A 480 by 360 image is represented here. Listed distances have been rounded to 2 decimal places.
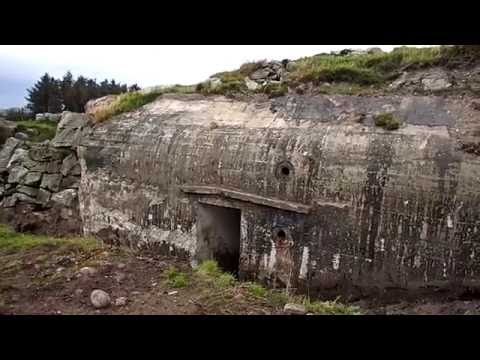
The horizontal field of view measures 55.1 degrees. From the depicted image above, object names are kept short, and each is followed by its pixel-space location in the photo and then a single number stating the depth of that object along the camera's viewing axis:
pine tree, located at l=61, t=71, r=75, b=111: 28.36
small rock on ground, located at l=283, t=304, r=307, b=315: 5.59
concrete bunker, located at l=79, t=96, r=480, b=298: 6.43
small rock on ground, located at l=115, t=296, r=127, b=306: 5.87
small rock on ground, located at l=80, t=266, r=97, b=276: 6.84
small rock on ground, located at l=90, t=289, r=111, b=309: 5.79
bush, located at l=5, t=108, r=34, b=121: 23.67
